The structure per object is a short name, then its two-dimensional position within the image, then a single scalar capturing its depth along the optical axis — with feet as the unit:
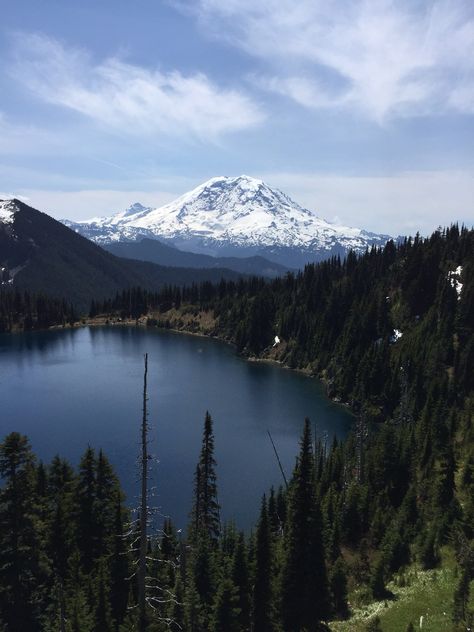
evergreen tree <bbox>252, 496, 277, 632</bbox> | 125.08
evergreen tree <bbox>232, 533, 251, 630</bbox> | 130.31
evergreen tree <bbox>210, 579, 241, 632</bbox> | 113.09
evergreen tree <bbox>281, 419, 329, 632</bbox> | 119.85
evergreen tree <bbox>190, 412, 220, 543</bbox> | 177.04
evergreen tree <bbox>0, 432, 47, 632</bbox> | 110.32
